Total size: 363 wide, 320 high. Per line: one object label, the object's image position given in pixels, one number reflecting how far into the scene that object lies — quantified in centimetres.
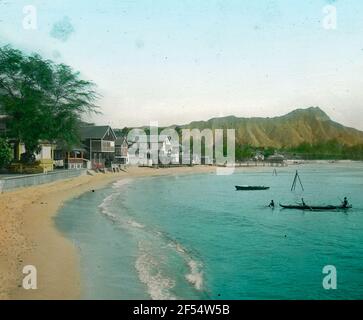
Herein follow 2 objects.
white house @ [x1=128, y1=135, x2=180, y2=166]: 10819
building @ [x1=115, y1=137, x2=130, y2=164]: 9531
